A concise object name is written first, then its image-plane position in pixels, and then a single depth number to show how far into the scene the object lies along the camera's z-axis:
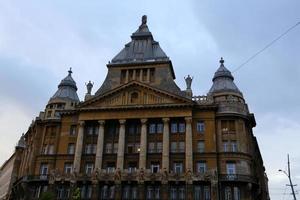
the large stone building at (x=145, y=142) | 58.56
